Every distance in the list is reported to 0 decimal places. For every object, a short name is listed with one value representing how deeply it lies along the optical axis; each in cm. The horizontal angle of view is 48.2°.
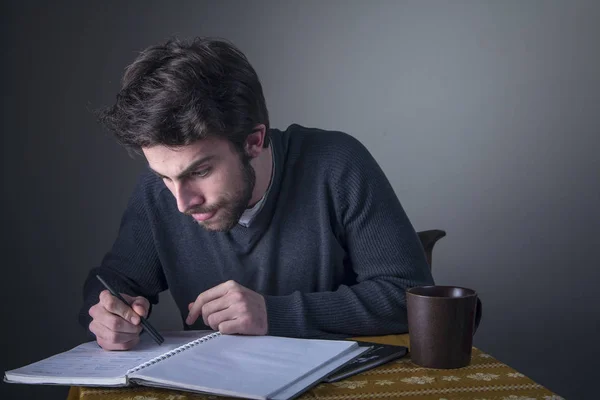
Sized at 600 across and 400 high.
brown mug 87
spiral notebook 78
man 113
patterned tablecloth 78
